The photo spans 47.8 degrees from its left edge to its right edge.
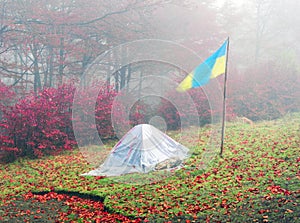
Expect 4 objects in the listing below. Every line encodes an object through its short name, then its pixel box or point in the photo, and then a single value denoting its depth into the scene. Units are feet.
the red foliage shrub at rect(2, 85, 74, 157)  36.68
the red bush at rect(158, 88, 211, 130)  50.49
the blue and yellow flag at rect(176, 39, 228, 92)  28.25
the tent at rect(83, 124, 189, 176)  28.48
